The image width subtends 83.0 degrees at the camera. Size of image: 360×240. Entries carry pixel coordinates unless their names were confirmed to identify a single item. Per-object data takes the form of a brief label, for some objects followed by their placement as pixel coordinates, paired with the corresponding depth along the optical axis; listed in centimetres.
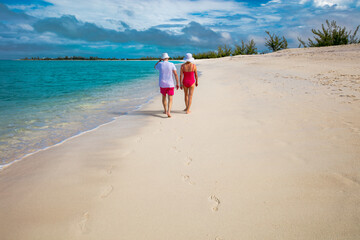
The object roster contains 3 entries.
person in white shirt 613
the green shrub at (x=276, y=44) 3928
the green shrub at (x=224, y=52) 5642
